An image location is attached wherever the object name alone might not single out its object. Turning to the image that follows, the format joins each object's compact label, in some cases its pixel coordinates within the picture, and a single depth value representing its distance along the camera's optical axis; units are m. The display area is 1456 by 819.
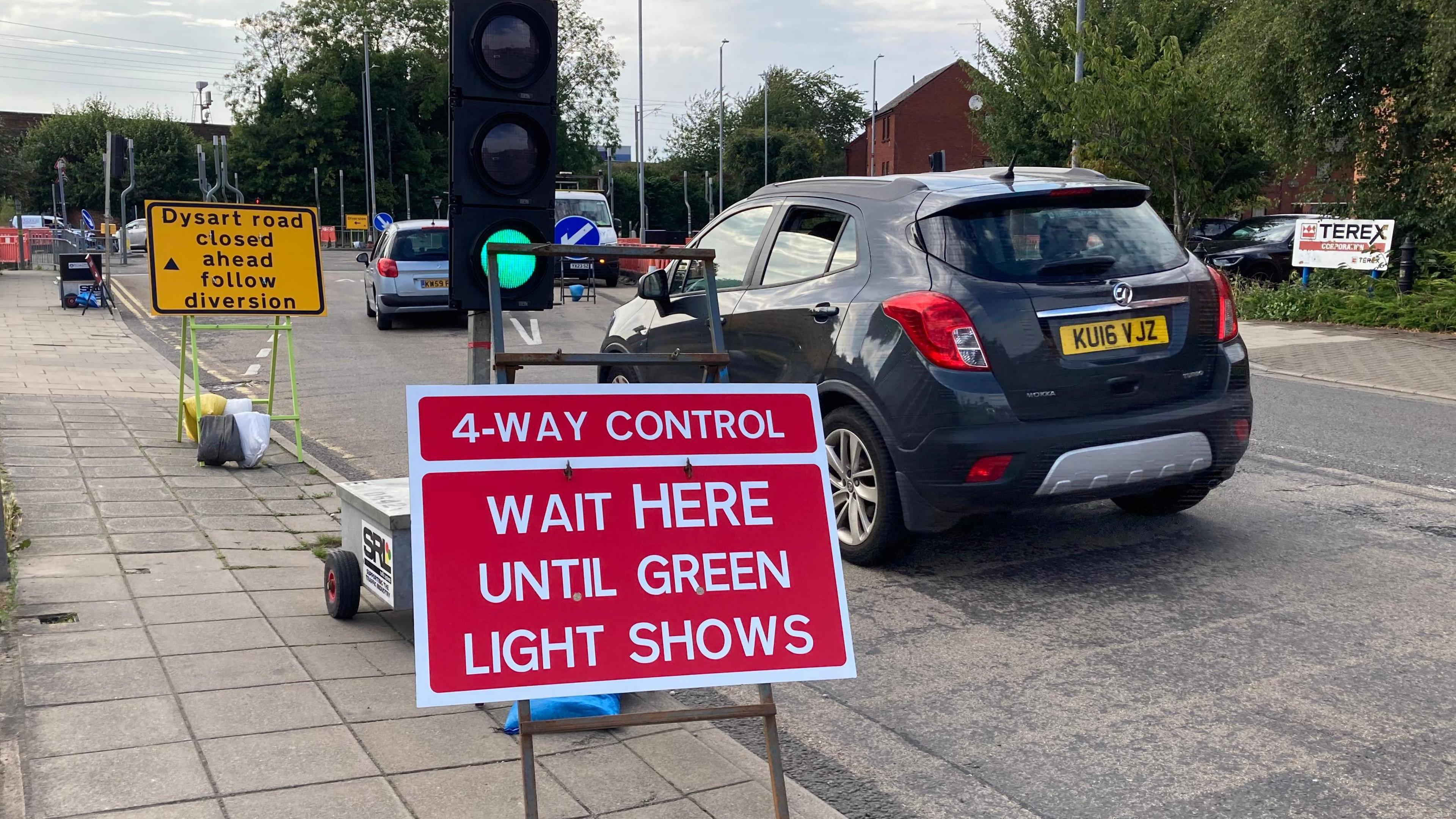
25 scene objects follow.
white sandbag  7.69
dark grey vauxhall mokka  5.15
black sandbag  7.60
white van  27.17
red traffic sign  2.88
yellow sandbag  7.91
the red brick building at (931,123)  73.94
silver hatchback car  18.14
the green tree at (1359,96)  16.92
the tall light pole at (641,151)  48.94
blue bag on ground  3.82
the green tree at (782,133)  87.94
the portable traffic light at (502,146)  4.59
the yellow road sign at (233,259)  8.27
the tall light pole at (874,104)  77.75
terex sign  17.38
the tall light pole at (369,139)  59.16
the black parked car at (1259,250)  21.61
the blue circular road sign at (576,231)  13.50
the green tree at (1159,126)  21.45
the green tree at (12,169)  36.50
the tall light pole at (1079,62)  26.45
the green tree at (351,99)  71.69
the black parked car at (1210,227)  25.44
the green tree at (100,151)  81.12
